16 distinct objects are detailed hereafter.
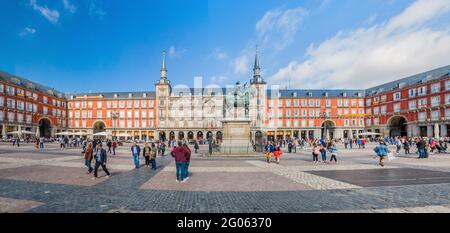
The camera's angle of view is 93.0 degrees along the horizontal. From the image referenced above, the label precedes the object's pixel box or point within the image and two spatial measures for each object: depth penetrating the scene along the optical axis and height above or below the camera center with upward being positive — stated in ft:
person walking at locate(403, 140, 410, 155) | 67.20 -8.09
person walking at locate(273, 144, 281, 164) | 46.51 -6.43
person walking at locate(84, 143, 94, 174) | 32.85 -4.78
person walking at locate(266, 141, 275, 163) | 47.82 -6.13
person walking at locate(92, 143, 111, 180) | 29.40 -4.81
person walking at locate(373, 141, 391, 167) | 40.65 -5.45
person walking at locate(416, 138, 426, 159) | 54.13 -6.79
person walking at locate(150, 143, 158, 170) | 38.04 -5.80
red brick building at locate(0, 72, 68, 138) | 152.35 +14.69
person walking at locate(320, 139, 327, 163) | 48.41 -6.84
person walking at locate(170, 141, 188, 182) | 27.55 -4.24
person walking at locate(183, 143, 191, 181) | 28.37 -5.62
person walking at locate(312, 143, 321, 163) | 49.62 -6.89
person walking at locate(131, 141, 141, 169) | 39.08 -5.35
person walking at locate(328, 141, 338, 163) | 47.83 -6.41
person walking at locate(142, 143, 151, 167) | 40.70 -5.63
